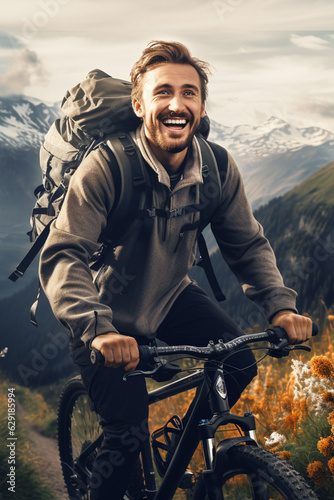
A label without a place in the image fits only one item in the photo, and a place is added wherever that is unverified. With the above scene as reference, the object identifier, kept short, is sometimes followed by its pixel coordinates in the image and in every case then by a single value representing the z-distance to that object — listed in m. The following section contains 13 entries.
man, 3.06
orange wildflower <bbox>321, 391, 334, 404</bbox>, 3.10
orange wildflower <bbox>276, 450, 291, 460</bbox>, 3.34
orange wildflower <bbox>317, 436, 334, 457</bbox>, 3.01
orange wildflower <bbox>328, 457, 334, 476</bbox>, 2.90
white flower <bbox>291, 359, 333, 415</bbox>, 3.92
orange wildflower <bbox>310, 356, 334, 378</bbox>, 3.07
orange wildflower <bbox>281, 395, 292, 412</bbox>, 3.66
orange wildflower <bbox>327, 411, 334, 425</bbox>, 2.96
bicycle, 2.49
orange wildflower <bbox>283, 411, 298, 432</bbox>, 3.43
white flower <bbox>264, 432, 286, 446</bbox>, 3.58
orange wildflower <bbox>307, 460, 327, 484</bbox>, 3.21
